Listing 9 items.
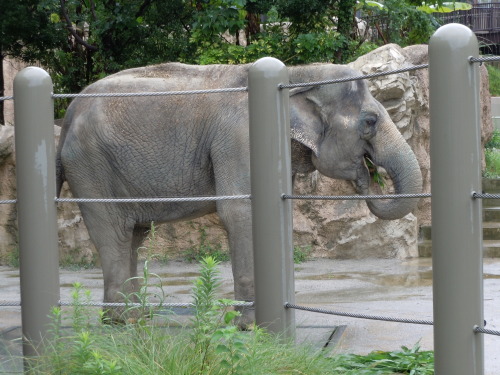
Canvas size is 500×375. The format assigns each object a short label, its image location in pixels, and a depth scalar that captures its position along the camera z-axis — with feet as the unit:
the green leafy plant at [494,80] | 89.14
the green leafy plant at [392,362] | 21.03
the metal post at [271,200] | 20.53
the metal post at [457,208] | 16.71
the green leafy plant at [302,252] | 47.00
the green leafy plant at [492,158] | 58.93
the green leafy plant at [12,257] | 47.00
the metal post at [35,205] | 21.11
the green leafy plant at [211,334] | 15.51
